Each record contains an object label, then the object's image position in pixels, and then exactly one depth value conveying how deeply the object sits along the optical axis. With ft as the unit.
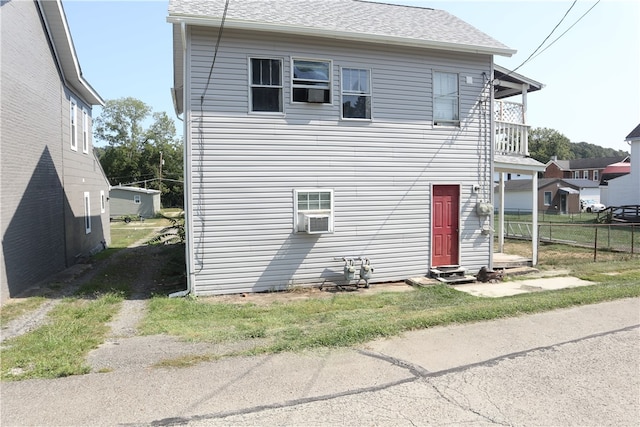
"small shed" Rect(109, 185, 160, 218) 126.21
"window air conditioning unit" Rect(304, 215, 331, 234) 29.99
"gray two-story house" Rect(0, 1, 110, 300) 29.68
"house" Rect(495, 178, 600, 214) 140.77
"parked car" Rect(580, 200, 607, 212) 142.81
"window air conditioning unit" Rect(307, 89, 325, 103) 30.89
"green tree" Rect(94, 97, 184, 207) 187.42
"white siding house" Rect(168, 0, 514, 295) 28.89
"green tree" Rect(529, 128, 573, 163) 273.13
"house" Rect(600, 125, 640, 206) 98.32
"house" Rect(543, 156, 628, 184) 198.80
